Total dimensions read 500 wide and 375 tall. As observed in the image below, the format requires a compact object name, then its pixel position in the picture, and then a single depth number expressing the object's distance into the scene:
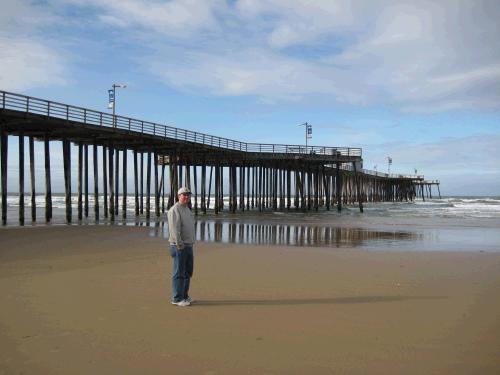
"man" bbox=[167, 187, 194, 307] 5.75
